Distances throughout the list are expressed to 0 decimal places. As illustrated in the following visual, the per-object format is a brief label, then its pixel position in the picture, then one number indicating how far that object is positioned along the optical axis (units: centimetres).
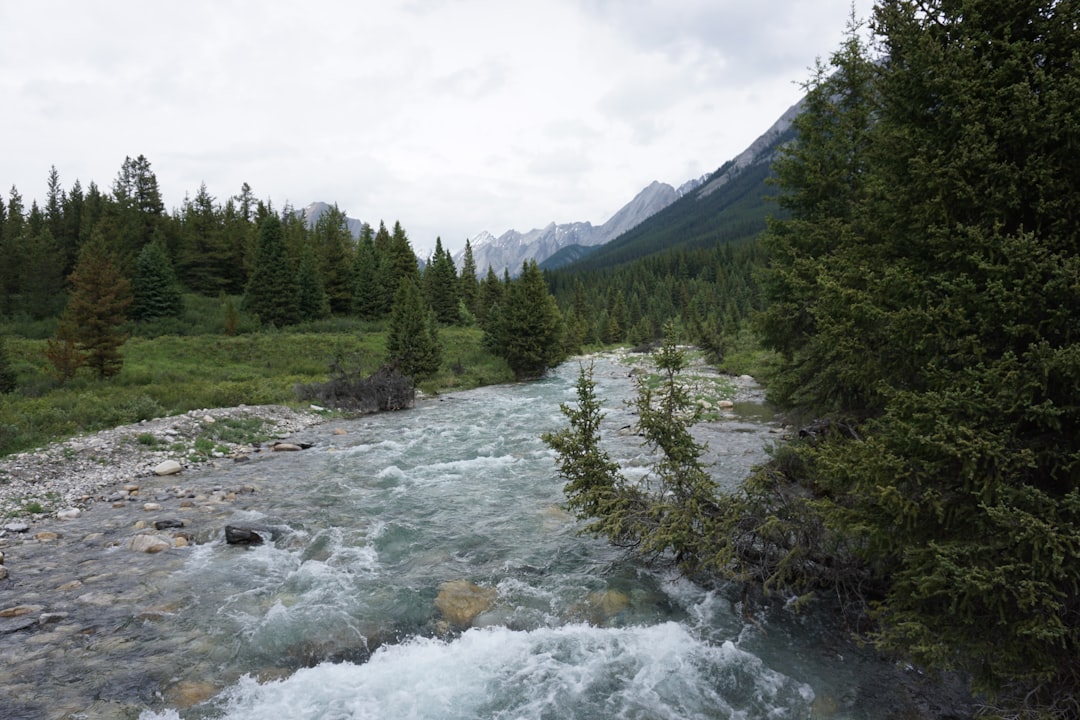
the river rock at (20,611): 780
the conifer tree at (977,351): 453
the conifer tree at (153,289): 4972
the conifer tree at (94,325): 2797
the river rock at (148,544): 1032
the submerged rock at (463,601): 808
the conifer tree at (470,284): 8425
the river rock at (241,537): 1067
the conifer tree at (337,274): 6294
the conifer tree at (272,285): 5297
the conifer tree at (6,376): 2453
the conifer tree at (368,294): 6059
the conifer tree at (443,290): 6669
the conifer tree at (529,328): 4038
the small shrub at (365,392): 2739
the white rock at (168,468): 1566
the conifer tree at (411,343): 3350
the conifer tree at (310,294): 5616
